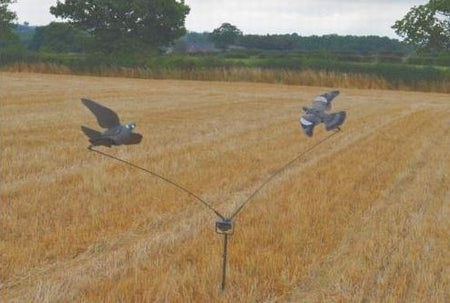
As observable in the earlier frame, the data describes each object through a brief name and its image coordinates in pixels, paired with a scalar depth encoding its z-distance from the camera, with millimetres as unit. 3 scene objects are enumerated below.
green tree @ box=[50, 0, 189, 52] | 49562
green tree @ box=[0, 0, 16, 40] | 51875
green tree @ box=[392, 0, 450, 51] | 43750
